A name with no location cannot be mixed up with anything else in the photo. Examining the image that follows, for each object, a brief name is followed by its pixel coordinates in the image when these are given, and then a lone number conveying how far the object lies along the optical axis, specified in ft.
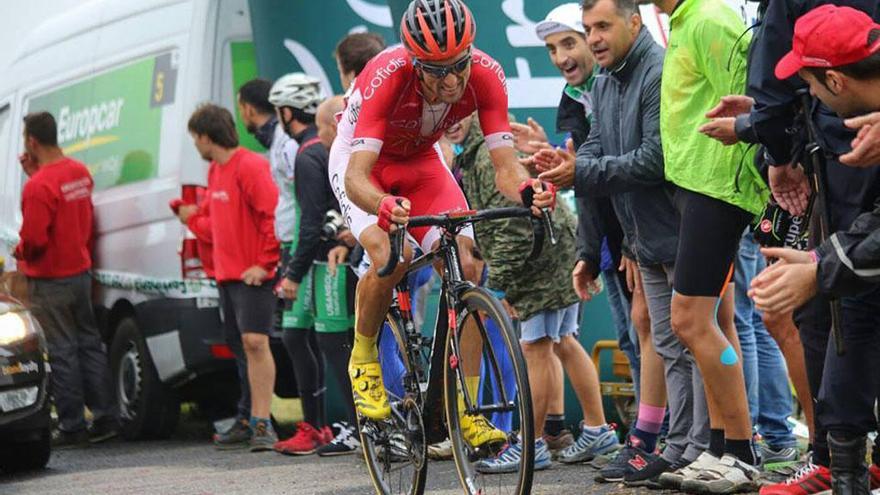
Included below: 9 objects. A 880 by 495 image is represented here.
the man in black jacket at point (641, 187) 36.37
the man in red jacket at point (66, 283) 60.22
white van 57.13
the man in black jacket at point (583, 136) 40.96
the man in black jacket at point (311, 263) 49.37
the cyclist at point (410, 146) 33.46
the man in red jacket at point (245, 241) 53.76
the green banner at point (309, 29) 54.12
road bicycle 31.02
